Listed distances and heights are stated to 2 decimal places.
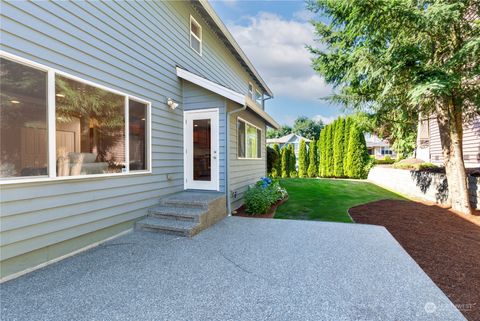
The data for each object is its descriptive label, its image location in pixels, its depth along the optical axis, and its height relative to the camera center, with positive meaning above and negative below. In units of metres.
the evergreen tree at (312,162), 16.62 -0.29
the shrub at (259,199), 5.96 -1.08
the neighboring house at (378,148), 30.56 +1.30
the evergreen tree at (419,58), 4.83 +2.31
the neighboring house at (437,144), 8.41 +0.60
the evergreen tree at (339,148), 14.89 +0.62
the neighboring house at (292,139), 30.78 +2.81
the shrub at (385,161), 17.36 -0.30
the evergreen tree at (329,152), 15.55 +0.37
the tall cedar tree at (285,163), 17.05 -0.35
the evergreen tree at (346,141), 14.59 +1.08
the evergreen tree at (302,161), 16.88 -0.21
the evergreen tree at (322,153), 15.97 +0.35
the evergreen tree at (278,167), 16.60 -0.63
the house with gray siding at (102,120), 2.75 +0.71
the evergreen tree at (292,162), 17.16 -0.28
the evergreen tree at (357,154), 13.99 +0.22
